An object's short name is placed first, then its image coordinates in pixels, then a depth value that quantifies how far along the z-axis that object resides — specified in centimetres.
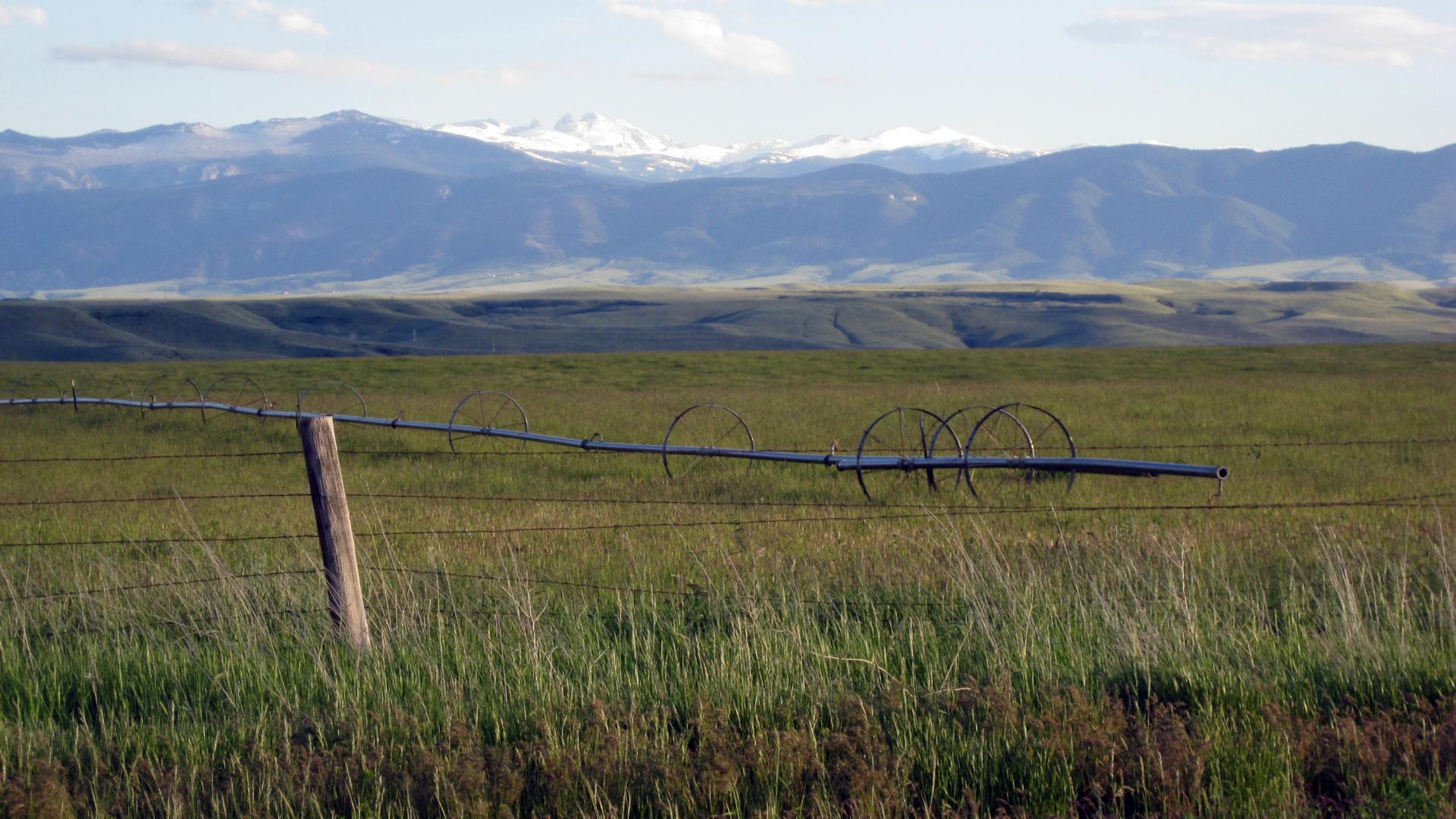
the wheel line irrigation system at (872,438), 1842
